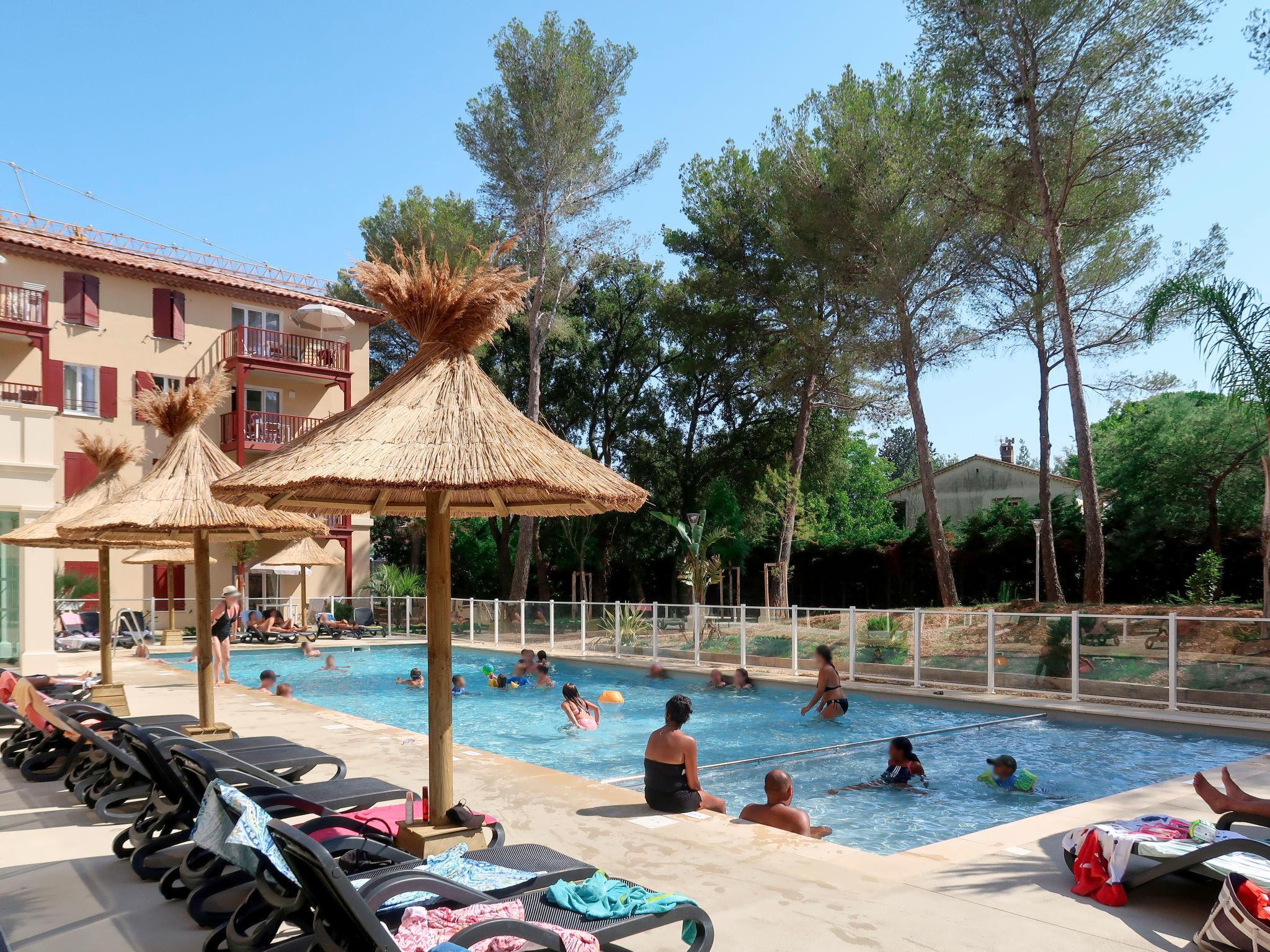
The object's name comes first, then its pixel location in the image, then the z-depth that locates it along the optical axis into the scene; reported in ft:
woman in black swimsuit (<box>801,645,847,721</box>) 41.45
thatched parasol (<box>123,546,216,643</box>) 46.50
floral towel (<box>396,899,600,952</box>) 11.18
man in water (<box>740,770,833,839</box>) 22.07
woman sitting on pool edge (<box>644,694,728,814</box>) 21.98
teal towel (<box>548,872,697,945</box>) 12.21
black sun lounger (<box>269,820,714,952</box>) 10.12
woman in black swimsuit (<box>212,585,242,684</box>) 49.42
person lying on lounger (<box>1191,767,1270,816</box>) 18.61
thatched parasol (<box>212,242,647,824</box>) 16.17
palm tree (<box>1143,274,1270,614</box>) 43.93
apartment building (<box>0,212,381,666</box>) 87.40
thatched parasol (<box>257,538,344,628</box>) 82.89
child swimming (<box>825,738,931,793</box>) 30.78
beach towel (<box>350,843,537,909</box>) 12.64
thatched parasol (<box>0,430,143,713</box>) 34.32
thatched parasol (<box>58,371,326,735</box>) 26.89
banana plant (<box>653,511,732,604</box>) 74.74
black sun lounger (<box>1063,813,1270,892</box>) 13.96
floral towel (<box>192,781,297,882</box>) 11.02
